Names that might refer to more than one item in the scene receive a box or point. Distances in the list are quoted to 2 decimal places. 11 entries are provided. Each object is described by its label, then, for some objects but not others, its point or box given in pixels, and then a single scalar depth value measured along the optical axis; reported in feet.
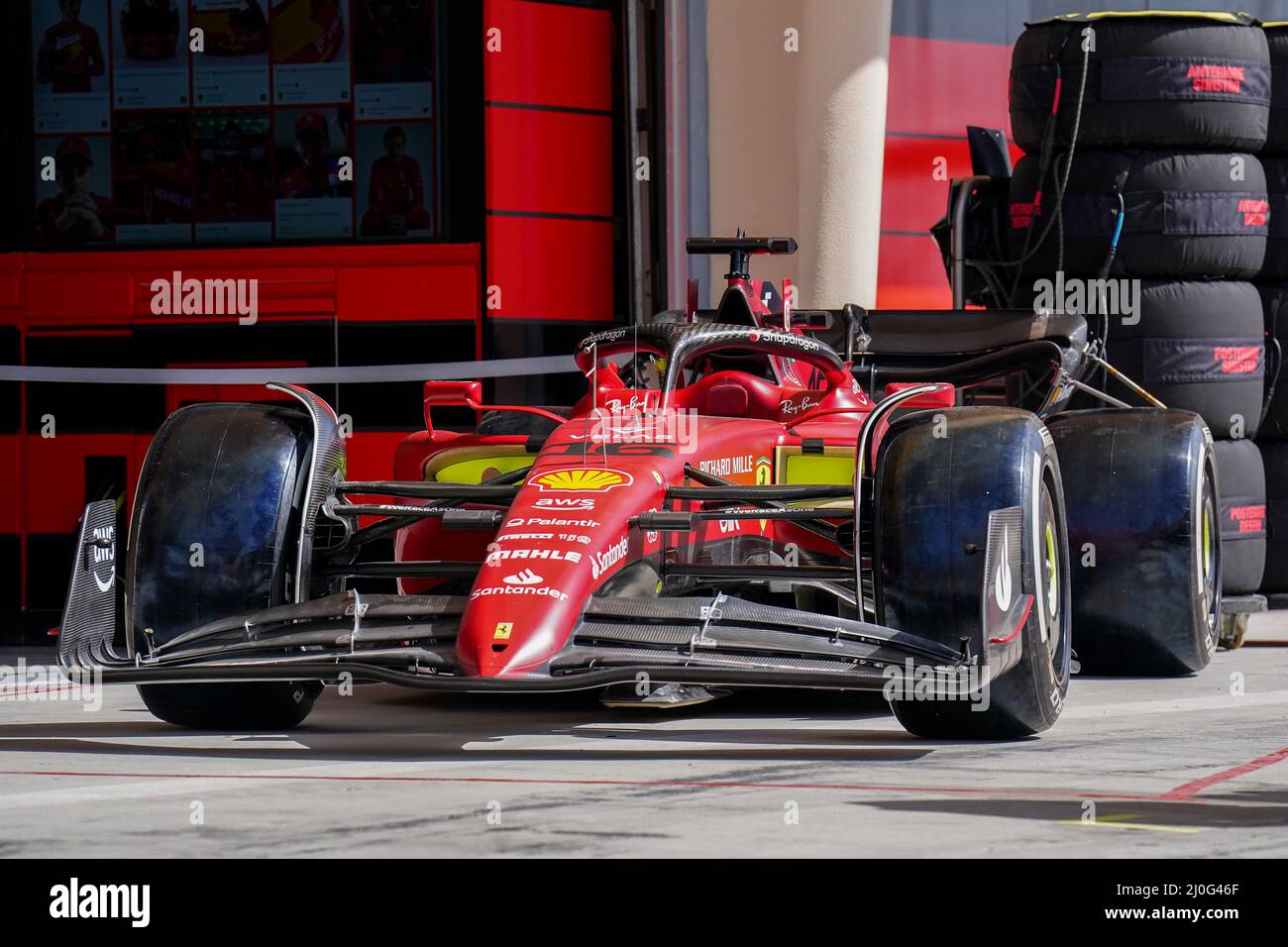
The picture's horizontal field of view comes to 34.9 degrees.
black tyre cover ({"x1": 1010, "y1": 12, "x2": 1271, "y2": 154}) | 32.01
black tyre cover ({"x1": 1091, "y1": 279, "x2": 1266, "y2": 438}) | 32.30
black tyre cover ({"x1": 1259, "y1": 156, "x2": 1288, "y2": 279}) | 33.86
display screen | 37.65
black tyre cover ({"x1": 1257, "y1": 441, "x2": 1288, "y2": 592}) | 33.88
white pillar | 37.47
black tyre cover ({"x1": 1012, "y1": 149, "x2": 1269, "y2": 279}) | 32.07
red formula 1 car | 17.16
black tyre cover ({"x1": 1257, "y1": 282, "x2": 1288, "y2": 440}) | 33.55
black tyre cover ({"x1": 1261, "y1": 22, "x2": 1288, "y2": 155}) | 33.94
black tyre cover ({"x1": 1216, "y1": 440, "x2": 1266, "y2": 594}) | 32.37
